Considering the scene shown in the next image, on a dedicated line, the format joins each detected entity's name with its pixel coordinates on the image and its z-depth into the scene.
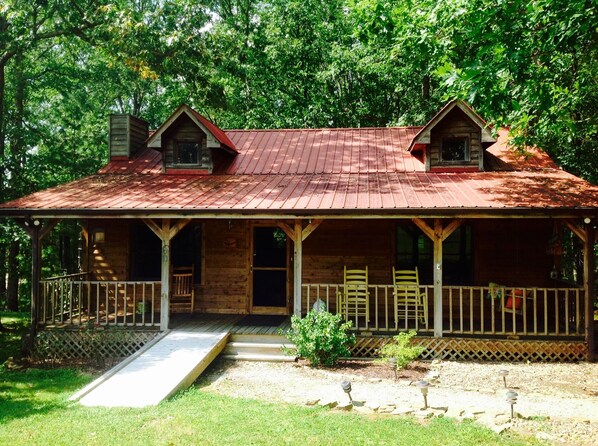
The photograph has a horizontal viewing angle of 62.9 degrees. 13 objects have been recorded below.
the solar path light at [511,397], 6.37
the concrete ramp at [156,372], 7.49
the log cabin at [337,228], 10.05
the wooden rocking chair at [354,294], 10.71
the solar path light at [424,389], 6.91
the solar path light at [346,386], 6.94
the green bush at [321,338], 9.34
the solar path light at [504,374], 8.04
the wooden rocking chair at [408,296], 10.33
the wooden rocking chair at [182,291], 12.35
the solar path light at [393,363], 8.59
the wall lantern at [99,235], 13.08
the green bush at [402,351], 9.02
